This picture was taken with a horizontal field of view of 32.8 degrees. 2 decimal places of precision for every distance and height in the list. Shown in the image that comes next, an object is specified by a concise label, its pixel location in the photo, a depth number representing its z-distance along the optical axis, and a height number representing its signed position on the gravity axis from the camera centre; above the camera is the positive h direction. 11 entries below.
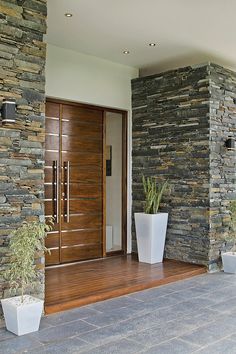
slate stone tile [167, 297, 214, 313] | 4.14 -1.29
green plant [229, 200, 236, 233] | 5.78 -0.43
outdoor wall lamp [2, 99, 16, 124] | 3.55 +0.63
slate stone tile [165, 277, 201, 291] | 4.90 -1.29
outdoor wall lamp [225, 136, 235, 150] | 5.85 +0.57
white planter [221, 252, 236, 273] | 5.70 -1.13
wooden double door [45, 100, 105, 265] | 5.70 +0.02
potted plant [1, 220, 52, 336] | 3.38 -0.83
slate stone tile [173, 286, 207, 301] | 4.55 -1.29
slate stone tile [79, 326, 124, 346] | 3.27 -1.29
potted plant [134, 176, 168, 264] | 5.87 -0.70
